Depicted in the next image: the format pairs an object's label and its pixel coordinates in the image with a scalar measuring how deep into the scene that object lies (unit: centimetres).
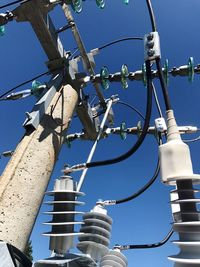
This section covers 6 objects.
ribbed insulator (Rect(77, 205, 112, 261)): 83
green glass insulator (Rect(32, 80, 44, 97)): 306
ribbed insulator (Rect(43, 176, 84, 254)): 75
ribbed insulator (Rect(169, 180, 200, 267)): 55
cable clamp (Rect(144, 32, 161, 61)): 86
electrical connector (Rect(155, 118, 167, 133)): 132
